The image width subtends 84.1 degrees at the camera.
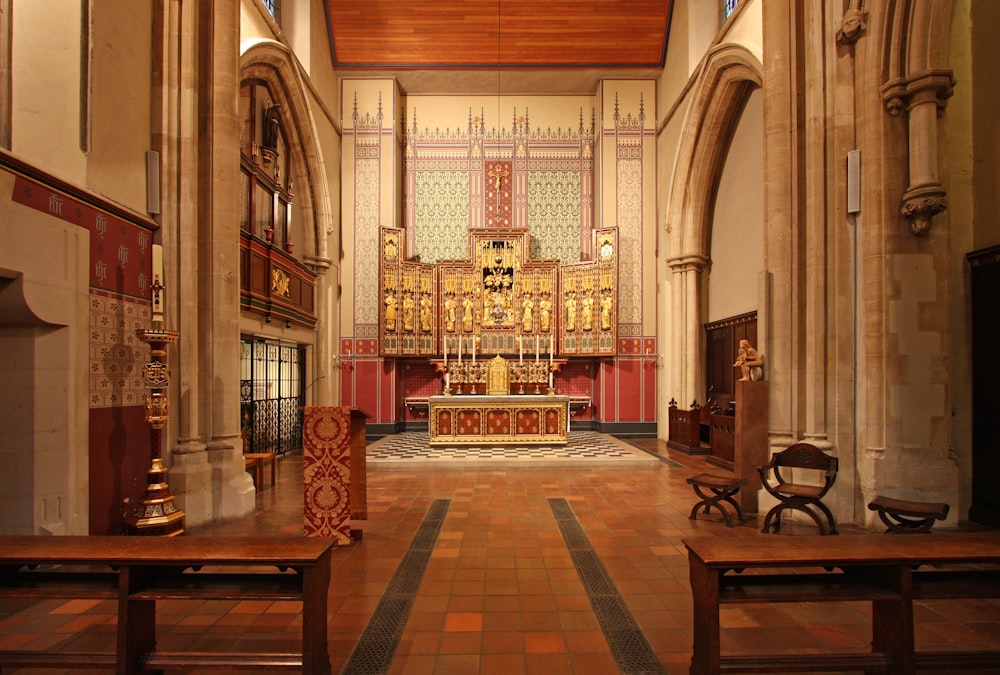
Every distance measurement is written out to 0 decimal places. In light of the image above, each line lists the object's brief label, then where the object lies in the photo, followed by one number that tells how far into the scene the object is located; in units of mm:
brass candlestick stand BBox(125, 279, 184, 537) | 4770
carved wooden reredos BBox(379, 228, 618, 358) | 13227
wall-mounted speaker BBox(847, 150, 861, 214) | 5738
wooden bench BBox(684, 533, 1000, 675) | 2574
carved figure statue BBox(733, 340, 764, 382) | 6281
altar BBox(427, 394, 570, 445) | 10766
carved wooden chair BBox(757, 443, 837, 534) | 5039
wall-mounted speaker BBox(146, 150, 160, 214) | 5570
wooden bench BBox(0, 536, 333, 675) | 2607
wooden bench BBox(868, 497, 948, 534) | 4438
